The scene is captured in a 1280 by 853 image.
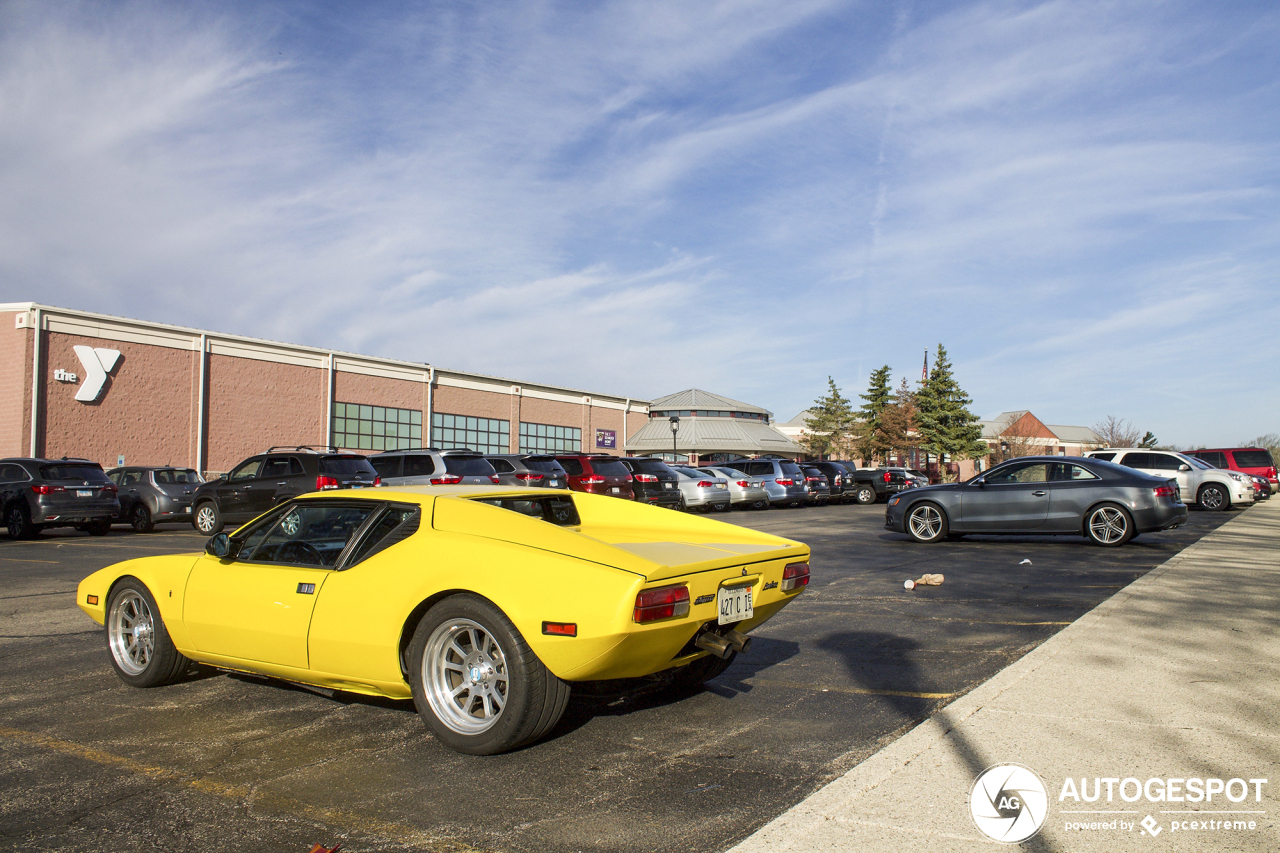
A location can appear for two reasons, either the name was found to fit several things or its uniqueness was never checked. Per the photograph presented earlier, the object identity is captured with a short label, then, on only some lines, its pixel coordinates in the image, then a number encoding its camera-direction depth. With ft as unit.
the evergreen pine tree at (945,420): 225.76
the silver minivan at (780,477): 89.04
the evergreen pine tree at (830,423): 248.11
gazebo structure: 188.65
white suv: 73.46
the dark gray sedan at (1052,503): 41.27
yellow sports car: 12.33
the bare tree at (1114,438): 265.75
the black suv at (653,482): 72.84
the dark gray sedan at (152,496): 60.18
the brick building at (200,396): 92.53
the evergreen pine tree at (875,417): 235.81
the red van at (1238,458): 89.45
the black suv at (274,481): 53.72
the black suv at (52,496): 51.21
